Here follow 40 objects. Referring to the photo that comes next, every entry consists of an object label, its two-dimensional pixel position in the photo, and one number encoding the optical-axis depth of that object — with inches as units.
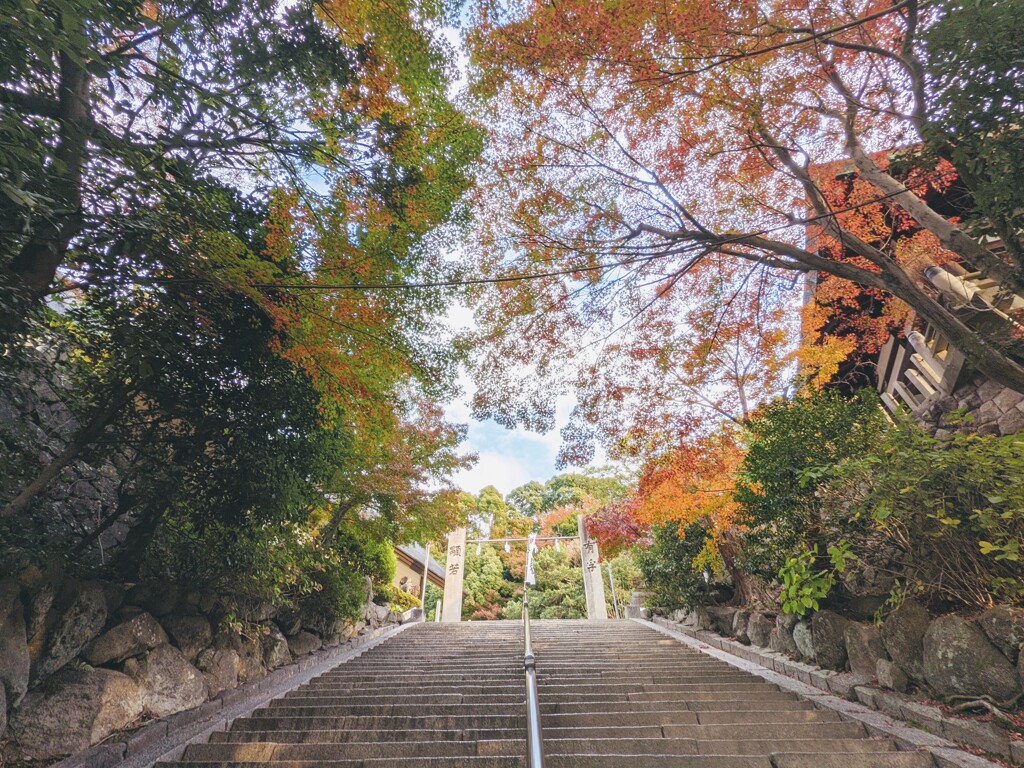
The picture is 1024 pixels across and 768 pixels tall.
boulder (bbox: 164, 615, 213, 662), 174.7
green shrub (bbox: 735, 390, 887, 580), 193.3
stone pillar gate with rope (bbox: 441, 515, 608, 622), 609.8
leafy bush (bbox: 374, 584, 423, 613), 421.4
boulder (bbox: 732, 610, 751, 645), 274.8
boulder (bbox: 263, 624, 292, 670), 225.0
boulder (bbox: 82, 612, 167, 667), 146.2
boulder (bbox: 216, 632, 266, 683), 198.2
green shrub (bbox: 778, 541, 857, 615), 172.2
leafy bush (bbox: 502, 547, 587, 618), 772.6
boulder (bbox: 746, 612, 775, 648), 247.9
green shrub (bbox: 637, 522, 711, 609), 352.5
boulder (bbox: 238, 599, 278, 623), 208.4
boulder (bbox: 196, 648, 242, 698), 179.8
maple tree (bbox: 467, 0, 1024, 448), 161.5
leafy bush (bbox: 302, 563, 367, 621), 272.4
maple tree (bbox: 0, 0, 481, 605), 111.2
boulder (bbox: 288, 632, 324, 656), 251.4
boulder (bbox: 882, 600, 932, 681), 151.1
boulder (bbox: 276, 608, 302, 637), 250.7
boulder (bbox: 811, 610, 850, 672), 185.3
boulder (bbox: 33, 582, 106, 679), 130.5
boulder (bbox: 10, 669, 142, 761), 121.0
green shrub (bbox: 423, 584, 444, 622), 808.9
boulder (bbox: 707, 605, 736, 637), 304.9
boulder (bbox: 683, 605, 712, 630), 333.7
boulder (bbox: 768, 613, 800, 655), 218.7
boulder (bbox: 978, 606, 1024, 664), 122.0
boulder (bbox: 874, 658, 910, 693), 153.3
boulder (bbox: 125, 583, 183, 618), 167.0
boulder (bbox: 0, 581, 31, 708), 116.0
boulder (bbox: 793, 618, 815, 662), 198.8
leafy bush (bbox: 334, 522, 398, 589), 339.0
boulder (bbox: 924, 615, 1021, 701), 124.6
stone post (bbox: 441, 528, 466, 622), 604.7
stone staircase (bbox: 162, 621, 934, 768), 122.5
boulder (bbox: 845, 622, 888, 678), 168.6
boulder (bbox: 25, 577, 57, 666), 126.8
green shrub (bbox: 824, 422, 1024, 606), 131.6
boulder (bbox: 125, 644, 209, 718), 153.7
